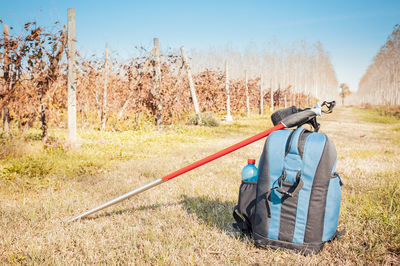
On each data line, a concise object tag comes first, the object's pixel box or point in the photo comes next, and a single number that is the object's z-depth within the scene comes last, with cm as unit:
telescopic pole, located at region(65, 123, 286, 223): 213
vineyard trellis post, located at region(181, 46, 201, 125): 1048
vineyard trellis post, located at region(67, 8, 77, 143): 547
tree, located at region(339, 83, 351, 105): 11350
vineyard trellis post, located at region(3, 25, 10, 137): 527
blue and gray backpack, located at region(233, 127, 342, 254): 188
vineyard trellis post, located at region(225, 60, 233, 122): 1497
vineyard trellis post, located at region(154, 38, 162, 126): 932
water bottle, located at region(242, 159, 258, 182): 230
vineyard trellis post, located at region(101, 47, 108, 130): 889
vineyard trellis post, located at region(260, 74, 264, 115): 2145
